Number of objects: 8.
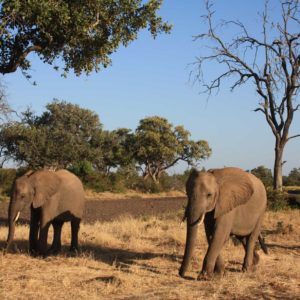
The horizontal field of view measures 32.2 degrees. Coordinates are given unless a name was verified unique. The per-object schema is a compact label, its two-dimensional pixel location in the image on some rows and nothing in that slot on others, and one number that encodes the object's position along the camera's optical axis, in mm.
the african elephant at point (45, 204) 11469
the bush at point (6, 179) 36312
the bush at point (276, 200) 21500
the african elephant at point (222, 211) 8750
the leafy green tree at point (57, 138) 43812
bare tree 24505
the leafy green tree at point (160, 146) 58472
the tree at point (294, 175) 58081
